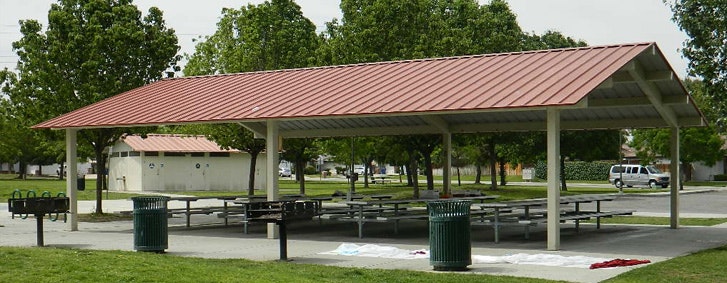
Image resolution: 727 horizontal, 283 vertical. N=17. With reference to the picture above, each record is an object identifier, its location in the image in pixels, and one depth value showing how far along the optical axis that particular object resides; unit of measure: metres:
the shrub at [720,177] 68.44
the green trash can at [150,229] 15.52
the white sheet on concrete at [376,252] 14.79
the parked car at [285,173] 89.38
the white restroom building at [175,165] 47.69
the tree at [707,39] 21.59
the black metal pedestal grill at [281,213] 14.55
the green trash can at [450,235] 12.65
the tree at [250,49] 33.81
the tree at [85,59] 27.17
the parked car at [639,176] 53.56
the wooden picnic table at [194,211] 22.34
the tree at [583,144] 45.78
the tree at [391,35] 35.47
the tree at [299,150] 36.75
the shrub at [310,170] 93.45
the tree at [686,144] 57.50
